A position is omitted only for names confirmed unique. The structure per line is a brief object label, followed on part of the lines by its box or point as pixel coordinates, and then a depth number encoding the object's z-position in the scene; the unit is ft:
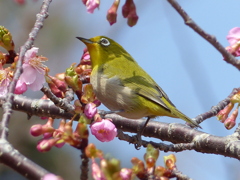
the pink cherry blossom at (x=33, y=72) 18.65
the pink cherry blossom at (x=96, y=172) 12.10
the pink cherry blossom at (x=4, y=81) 18.45
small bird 27.07
